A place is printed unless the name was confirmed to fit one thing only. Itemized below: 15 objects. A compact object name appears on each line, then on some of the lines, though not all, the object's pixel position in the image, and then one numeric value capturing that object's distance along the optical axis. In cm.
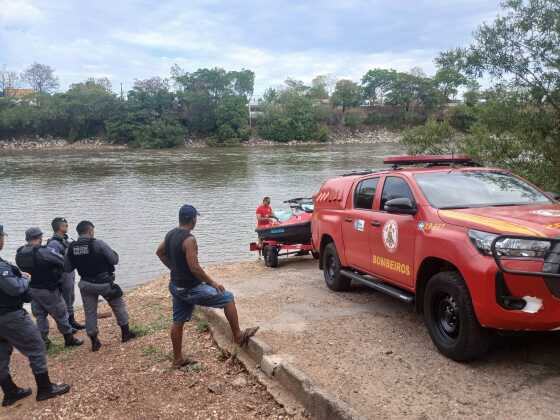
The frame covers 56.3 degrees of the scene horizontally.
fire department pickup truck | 412
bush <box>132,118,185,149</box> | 8831
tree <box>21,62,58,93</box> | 14938
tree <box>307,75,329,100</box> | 13034
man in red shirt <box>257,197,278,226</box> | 1321
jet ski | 1150
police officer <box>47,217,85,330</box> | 738
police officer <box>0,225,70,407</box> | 528
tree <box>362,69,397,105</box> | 11444
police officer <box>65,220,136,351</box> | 672
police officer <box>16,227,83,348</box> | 666
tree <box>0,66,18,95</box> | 14177
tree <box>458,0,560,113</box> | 923
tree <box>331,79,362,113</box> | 11412
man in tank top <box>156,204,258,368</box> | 545
